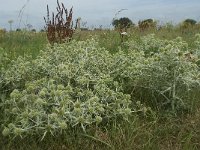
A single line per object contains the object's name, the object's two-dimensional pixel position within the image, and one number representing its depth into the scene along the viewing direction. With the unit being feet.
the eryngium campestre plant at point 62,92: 4.21
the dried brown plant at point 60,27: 9.21
